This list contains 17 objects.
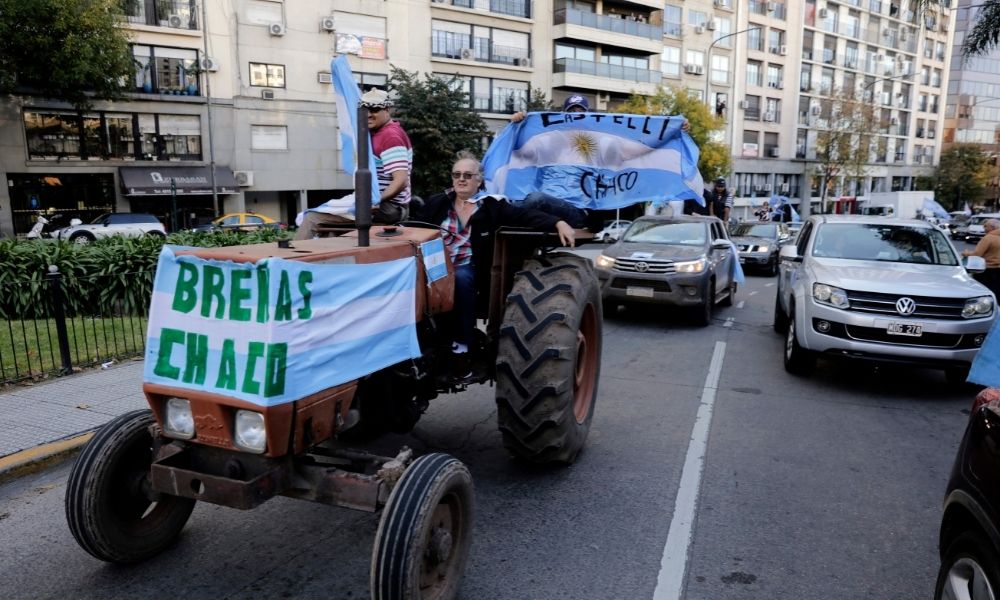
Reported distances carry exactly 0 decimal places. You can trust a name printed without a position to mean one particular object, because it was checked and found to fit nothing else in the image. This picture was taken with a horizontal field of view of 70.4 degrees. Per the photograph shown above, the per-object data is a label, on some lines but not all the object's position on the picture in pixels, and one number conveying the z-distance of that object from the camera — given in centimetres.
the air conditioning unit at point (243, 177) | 3322
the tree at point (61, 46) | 2423
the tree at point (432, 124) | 3244
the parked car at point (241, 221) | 2830
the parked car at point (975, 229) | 3947
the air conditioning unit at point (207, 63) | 3178
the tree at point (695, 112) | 3881
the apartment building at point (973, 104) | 8200
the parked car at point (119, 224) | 2539
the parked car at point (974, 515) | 262
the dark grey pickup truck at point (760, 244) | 2027
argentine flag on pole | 399
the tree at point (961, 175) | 7162
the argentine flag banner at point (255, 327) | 290
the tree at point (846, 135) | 5459
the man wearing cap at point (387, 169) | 459
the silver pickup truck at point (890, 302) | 707
